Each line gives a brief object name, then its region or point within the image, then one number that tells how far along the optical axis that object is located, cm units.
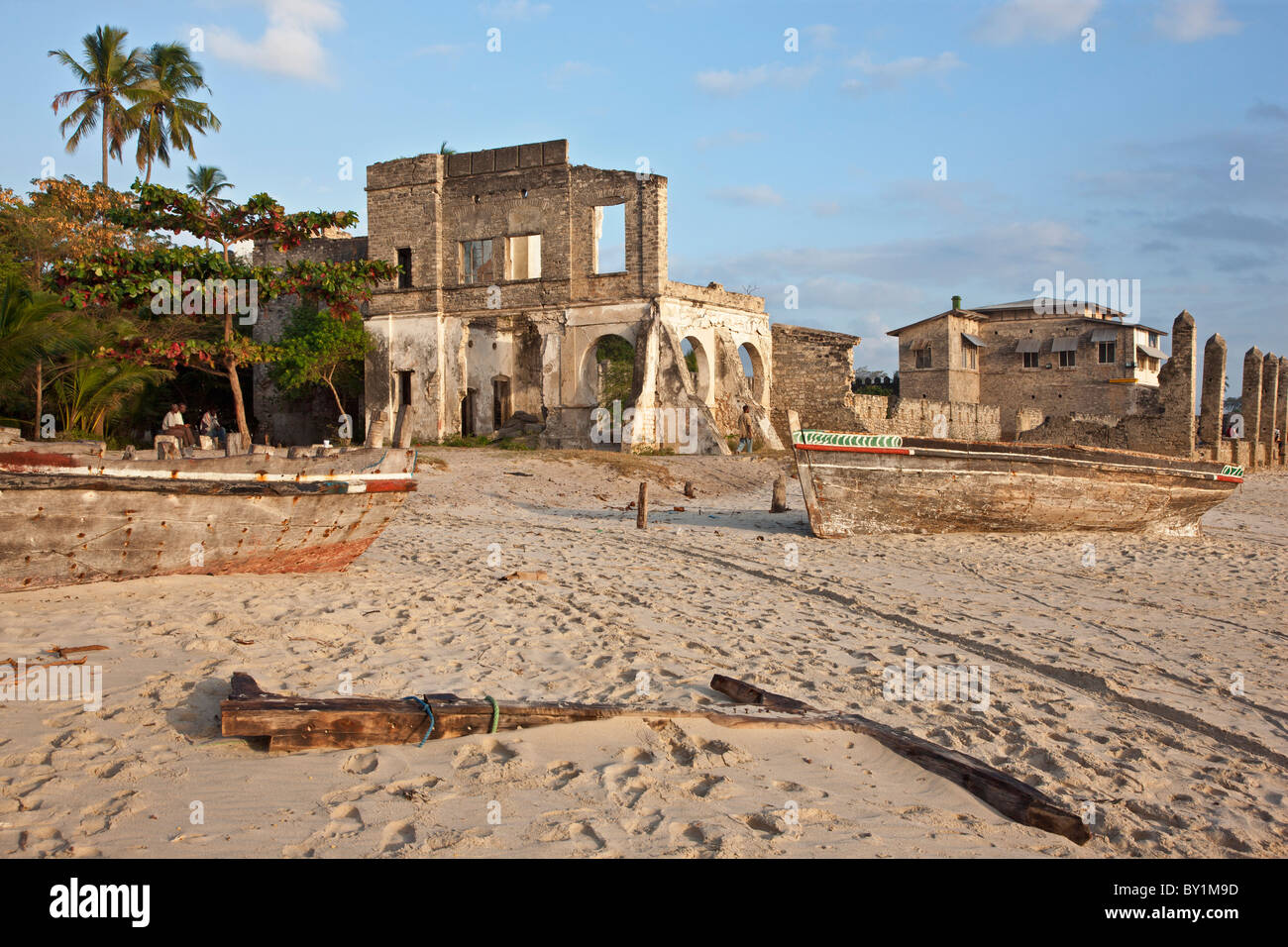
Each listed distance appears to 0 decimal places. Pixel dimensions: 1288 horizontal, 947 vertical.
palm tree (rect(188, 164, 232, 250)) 3490
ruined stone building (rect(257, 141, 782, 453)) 2450
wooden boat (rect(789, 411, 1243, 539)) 1279
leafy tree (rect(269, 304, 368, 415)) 2686
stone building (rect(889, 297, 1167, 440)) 4503
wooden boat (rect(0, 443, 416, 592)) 690
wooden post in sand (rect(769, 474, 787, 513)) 1597
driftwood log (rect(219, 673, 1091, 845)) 372
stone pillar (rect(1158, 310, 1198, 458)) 3055
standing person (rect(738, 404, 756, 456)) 2503
